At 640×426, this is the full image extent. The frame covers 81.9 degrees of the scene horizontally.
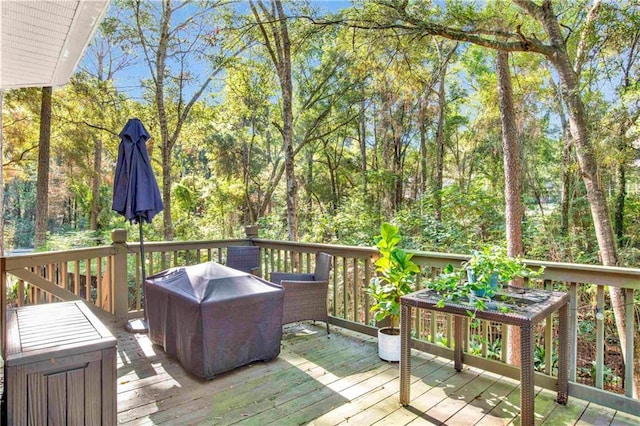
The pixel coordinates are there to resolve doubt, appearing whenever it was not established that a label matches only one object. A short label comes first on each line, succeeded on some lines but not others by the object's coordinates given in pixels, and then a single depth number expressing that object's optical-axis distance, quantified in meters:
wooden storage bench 1.45
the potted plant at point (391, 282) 3.30
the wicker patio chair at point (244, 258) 4.64
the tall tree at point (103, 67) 10.68
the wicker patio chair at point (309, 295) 3.87
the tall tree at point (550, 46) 5.28
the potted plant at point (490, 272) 2.47
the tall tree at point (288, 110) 8.09
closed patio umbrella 3.76
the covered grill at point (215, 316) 3.00
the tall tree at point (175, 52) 10.25
